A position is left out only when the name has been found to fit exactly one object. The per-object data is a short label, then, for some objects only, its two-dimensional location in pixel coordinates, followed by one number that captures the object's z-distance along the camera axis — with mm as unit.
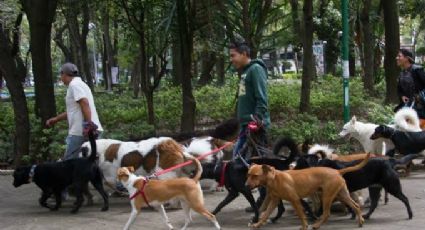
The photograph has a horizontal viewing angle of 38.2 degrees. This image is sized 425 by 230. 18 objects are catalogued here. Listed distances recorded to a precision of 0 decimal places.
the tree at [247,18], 13203
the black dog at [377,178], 7359
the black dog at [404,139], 9883
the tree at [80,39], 23756
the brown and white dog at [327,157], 7766
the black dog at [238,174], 7621
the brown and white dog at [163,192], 6992
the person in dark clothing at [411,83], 10523
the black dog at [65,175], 8547
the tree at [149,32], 13883
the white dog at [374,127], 10078
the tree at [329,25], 31312
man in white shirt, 8766
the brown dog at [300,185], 6945
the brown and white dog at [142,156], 8570
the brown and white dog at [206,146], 9031
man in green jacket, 7898
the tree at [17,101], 11836
